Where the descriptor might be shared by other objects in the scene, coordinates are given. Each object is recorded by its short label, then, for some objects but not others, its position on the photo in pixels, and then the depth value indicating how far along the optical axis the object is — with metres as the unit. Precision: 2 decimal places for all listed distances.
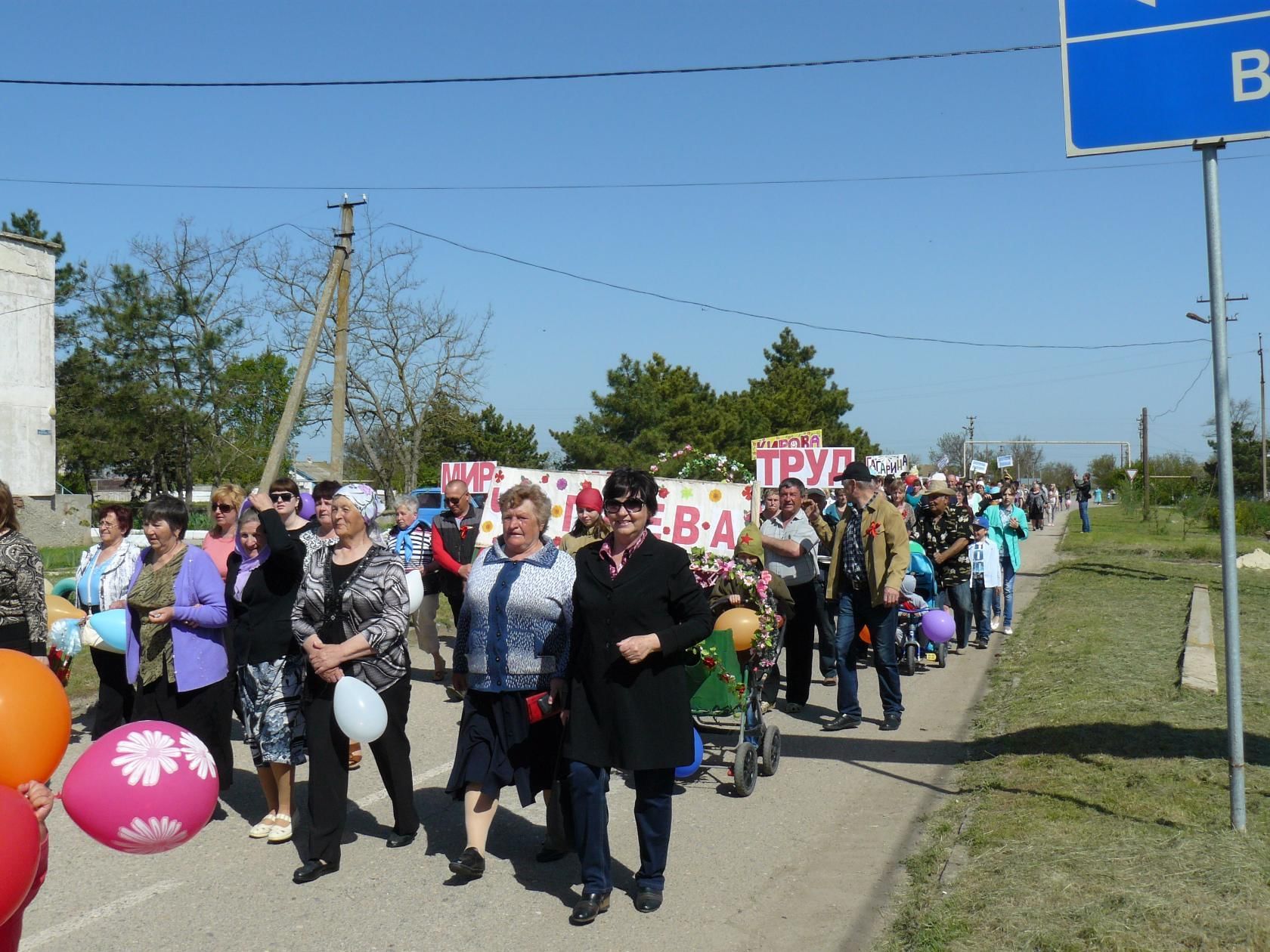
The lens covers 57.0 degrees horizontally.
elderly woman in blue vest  5.46
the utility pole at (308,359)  18.84
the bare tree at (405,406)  43.25
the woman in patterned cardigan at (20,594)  5.93
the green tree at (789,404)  60.22
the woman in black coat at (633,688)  5.09
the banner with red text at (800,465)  17.03
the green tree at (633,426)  53.31
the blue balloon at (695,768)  6.86
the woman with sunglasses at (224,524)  7.26
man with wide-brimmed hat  12.54
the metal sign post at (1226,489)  5.48
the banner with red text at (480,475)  17.95
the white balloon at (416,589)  8.37
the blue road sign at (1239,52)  5.41
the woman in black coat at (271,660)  6.11
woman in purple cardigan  6.51
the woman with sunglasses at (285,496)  6.79
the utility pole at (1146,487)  44.25
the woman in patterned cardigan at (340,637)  5.59
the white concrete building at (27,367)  40.25
